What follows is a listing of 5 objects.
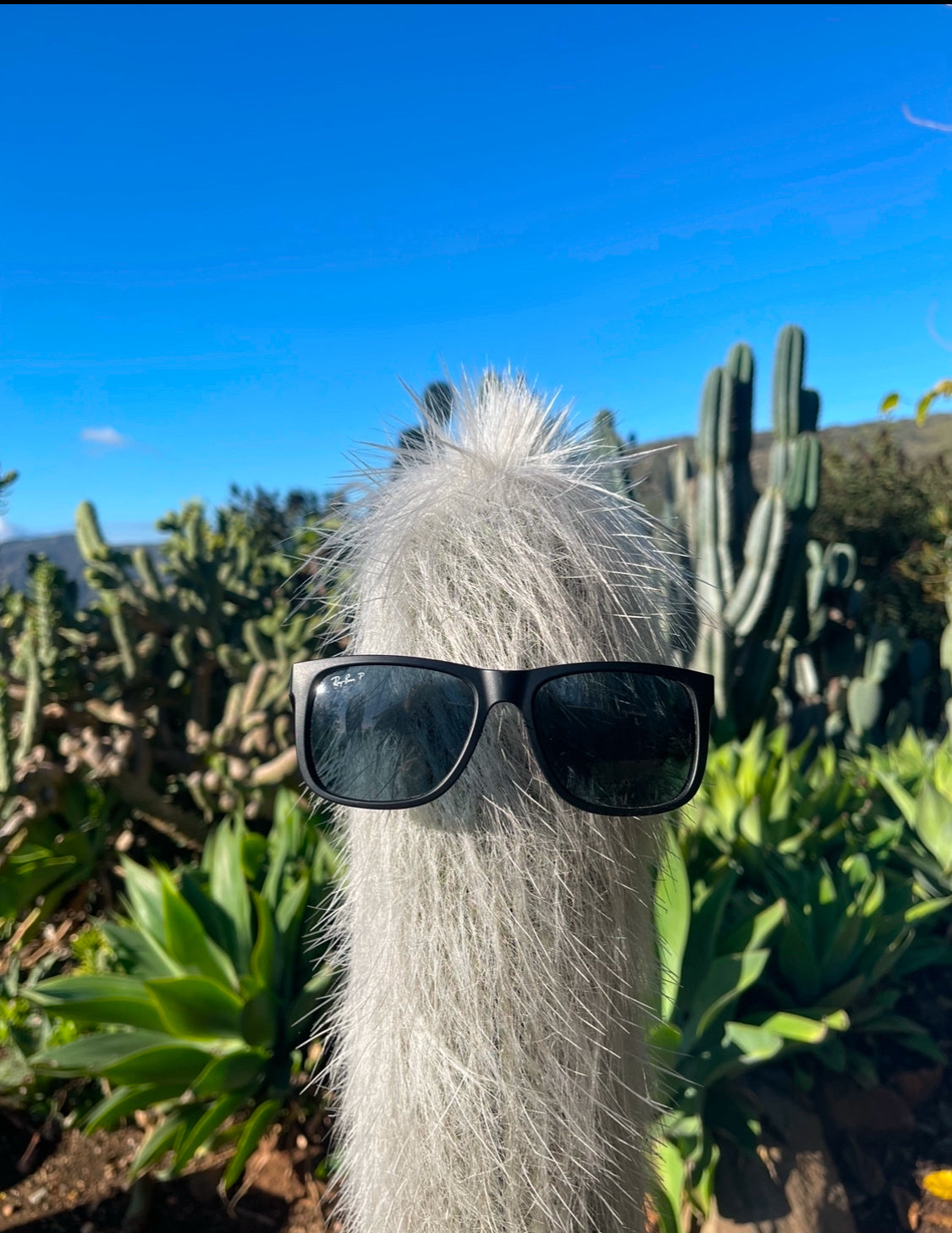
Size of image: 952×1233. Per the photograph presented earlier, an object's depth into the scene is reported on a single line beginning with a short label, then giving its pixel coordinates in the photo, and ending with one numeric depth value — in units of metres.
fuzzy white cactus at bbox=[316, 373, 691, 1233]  0.29
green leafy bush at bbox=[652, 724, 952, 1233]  0.49
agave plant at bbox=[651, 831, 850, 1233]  0.47
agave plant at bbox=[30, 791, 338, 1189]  0.51
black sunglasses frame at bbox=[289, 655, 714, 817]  0.27
